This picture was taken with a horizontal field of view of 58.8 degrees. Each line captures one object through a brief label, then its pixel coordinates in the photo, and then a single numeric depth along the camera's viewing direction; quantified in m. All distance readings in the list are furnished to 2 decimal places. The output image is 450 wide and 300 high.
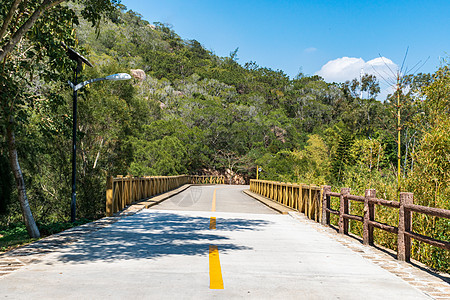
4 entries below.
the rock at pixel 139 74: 84.81
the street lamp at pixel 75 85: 13.06
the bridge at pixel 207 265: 4.80
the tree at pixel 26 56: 9.08
